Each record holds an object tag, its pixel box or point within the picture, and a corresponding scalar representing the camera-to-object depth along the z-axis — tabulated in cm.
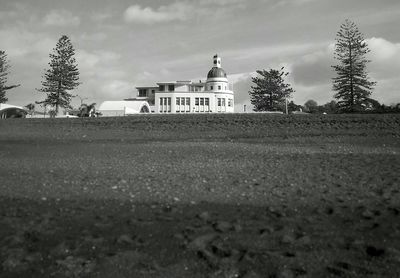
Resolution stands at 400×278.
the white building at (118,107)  5456
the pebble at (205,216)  544
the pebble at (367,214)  550
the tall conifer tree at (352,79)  4838
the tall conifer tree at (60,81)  5159
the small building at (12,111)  5015
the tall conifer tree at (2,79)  5281
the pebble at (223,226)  489
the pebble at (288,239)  444
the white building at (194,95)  7969
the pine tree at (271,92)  6925
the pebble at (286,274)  356
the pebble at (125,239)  446
